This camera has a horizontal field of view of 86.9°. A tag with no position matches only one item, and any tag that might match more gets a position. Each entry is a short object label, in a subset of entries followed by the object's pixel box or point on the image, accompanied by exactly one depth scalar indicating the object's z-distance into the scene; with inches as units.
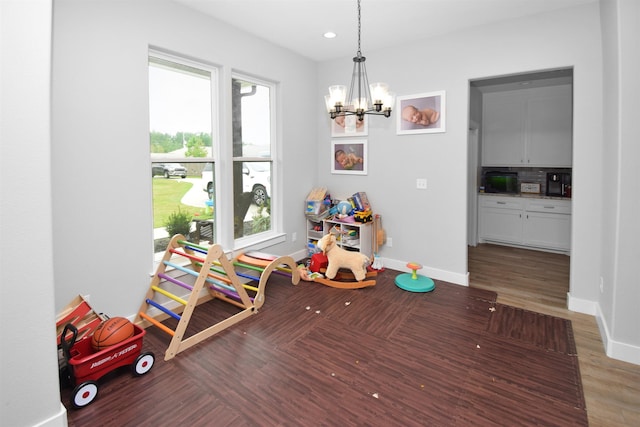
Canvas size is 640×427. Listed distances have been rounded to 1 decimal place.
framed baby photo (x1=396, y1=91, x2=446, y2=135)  149.5
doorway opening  197.9
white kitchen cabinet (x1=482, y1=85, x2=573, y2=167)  204.6
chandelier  104.9
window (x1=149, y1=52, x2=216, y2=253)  118.0
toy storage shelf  163.6
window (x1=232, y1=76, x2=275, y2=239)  148.0
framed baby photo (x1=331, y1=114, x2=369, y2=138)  171.3
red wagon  76.6
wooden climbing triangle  99.7
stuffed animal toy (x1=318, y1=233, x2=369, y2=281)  147.6
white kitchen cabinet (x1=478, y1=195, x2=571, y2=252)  200.2
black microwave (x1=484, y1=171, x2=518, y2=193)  224.1
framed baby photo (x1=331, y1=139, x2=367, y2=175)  174.6
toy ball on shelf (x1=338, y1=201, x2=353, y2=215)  171.6
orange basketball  82.4
